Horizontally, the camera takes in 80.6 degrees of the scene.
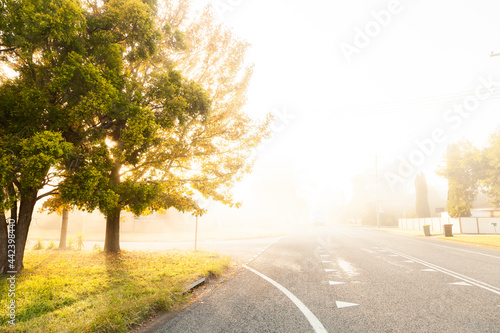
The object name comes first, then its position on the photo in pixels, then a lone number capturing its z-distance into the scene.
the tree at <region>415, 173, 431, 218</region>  50.22
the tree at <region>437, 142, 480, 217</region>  25.97
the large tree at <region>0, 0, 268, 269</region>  6.14
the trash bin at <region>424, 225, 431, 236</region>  26.28
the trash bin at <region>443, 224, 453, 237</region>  24.14
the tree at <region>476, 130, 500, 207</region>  21.72
